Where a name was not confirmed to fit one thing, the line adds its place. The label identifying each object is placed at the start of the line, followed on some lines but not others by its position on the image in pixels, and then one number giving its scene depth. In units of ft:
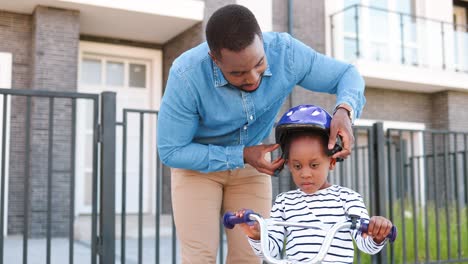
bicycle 6.84
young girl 8.15
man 8.45
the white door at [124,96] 36.37
